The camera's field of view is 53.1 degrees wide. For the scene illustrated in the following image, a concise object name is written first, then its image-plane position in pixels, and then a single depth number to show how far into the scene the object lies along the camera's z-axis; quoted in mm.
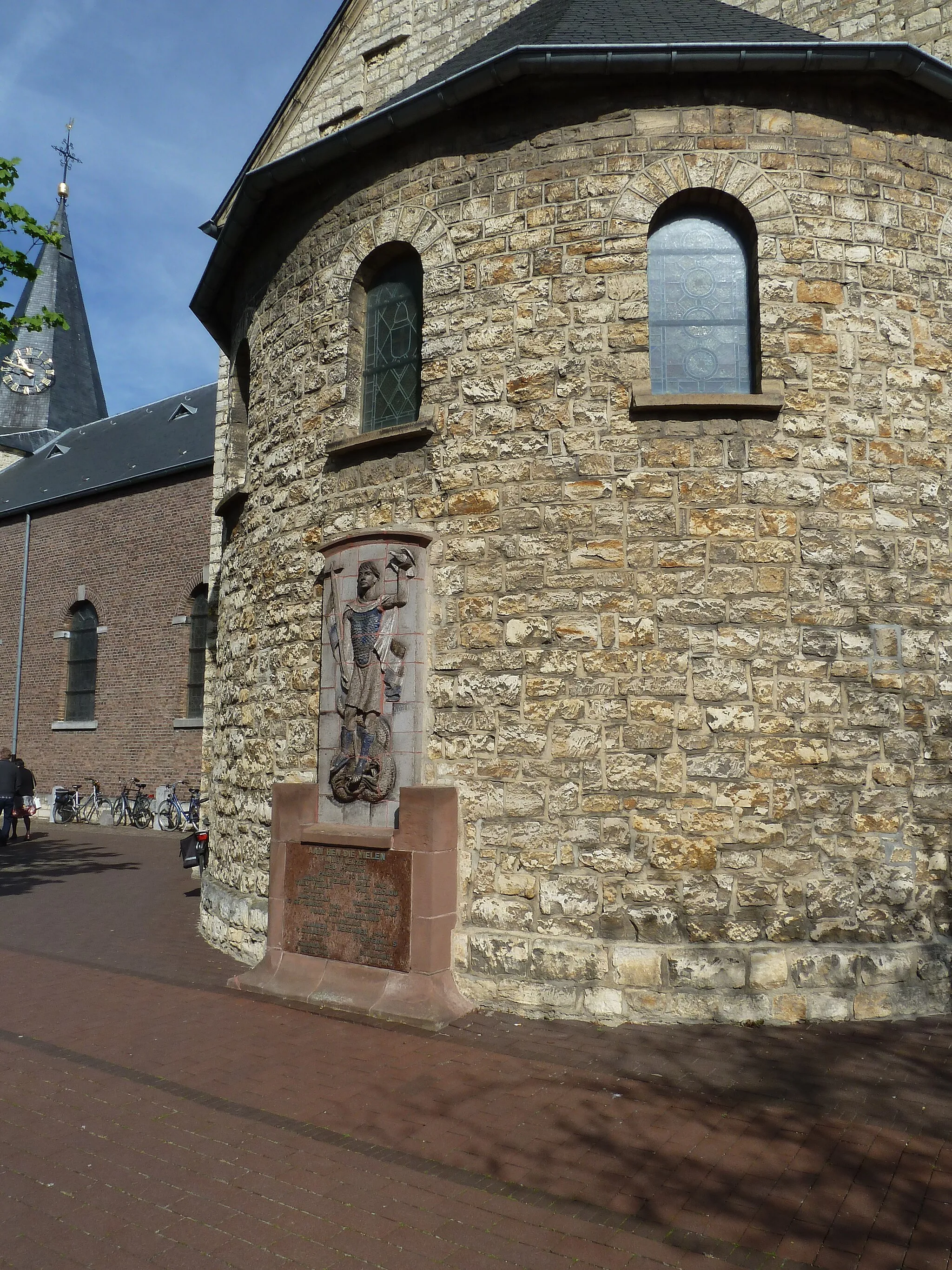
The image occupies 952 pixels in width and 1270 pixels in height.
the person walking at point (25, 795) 19422
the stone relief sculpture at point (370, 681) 7129
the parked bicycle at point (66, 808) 24609
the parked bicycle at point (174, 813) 21312
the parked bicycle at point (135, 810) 22656
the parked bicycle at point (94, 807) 23984
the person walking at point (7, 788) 18156
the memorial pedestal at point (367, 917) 6527
